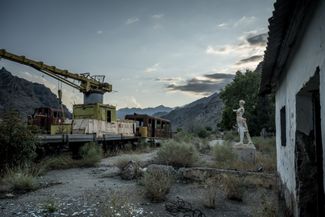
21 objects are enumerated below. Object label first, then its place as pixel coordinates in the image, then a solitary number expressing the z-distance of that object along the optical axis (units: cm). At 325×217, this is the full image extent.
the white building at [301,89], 315
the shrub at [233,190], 771
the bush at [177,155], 1238
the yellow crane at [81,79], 2039
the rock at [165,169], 1012
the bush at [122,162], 1154
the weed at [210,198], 691
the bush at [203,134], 3843
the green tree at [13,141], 930
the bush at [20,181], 820
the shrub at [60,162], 1236
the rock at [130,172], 1041
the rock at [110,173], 1102
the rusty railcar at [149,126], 2453
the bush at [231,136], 2881
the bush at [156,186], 734
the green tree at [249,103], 3403
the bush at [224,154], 1401
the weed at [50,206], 617
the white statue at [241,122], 1509
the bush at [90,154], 1364
